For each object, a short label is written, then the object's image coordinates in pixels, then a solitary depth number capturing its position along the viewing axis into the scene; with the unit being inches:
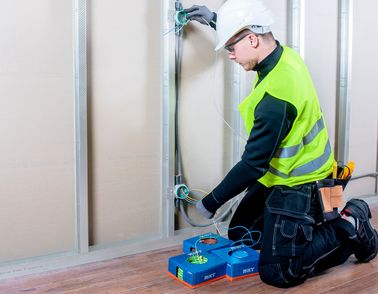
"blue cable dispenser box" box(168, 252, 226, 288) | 65.1
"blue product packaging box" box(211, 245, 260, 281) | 68.1
